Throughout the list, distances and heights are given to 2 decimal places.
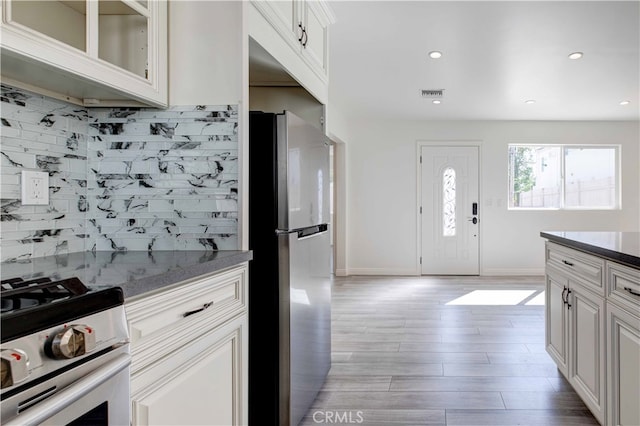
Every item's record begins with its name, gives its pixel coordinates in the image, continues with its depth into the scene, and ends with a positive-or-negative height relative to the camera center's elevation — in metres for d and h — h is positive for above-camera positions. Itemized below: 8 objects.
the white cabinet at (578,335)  1.77 -0.65
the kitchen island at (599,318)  1.50 -0.49
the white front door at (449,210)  6.20 +0.03
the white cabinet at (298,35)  1.68 +0.88
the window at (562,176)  6.22 +0.56
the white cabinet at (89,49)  1.02 +0.49
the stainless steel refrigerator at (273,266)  1.74 -0.24
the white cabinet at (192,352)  0.93 -0.40
